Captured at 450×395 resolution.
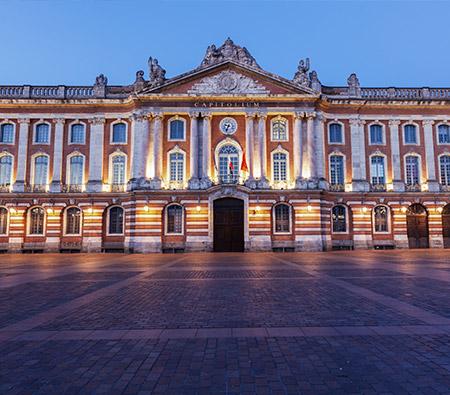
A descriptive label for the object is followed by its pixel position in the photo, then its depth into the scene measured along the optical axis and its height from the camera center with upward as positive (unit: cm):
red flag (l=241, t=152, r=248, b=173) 3069 +552
